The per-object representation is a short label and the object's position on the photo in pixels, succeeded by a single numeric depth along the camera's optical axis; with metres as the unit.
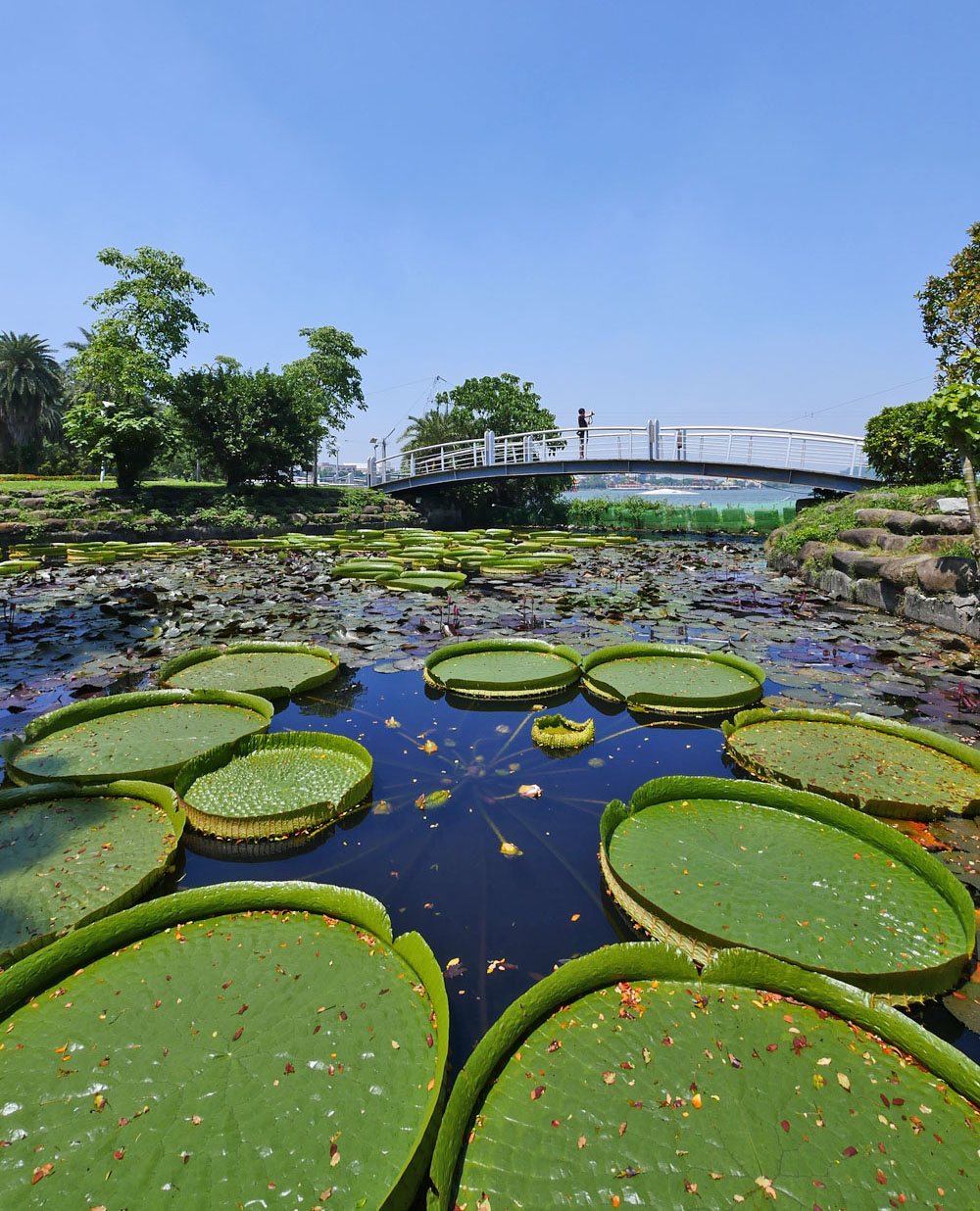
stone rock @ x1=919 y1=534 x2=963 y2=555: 7.88
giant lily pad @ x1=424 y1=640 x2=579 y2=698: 4.70
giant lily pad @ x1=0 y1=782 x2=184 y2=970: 2.12
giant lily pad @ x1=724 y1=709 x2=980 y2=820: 2.90
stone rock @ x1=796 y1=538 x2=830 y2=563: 10.91
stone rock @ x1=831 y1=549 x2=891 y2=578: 8.52
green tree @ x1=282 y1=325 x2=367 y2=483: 34.03
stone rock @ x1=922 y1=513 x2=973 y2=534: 8.12
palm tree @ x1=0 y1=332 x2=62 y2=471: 38.19
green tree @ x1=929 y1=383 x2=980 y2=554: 6.27
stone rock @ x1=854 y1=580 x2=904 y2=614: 8.05
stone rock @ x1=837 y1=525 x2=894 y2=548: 9.38
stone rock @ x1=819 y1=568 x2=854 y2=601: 9.21
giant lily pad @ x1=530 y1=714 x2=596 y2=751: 3.91
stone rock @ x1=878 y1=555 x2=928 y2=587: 7.69
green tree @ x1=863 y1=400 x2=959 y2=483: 14.15
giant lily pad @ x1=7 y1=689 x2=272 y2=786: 3.22
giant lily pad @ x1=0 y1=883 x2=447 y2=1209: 1.29
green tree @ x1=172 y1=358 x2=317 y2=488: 21.84
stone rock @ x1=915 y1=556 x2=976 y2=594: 6.90
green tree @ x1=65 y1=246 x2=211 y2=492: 17.50
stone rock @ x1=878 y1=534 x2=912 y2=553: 8.75
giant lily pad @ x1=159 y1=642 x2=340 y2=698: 4.77
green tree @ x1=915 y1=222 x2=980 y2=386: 17.08
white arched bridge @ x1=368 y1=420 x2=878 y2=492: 21.18
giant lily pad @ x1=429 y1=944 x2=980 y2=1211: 1.26
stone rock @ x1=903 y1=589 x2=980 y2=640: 6.59
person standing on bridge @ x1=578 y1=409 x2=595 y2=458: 25.77
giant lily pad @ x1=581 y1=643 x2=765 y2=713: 4.33
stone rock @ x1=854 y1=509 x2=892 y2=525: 9.91
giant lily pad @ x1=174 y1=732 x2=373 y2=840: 2.83
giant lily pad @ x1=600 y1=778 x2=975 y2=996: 1.94
